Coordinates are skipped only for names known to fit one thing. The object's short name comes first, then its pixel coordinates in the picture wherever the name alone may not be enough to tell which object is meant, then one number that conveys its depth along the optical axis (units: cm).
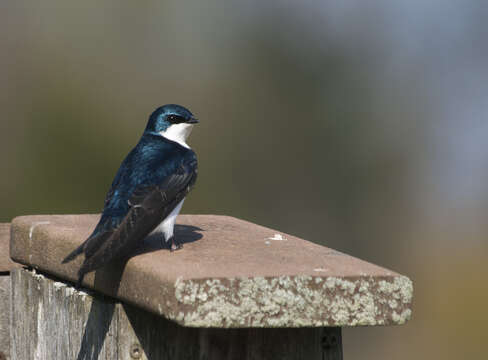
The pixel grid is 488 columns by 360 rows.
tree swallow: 442
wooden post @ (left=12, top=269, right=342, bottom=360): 421
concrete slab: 367
